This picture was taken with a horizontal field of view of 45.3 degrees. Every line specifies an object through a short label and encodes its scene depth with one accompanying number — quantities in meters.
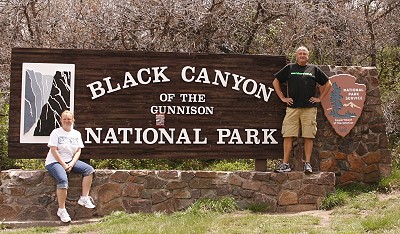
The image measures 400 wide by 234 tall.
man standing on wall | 7.39
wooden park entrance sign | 7.28
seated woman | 6.62
